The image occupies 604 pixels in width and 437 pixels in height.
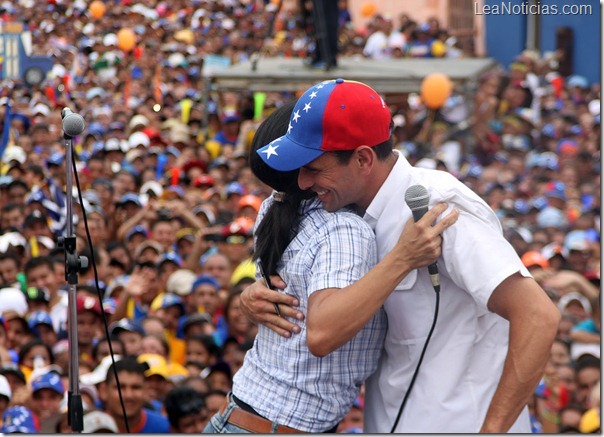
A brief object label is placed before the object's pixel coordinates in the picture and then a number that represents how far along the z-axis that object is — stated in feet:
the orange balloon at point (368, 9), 72.79
